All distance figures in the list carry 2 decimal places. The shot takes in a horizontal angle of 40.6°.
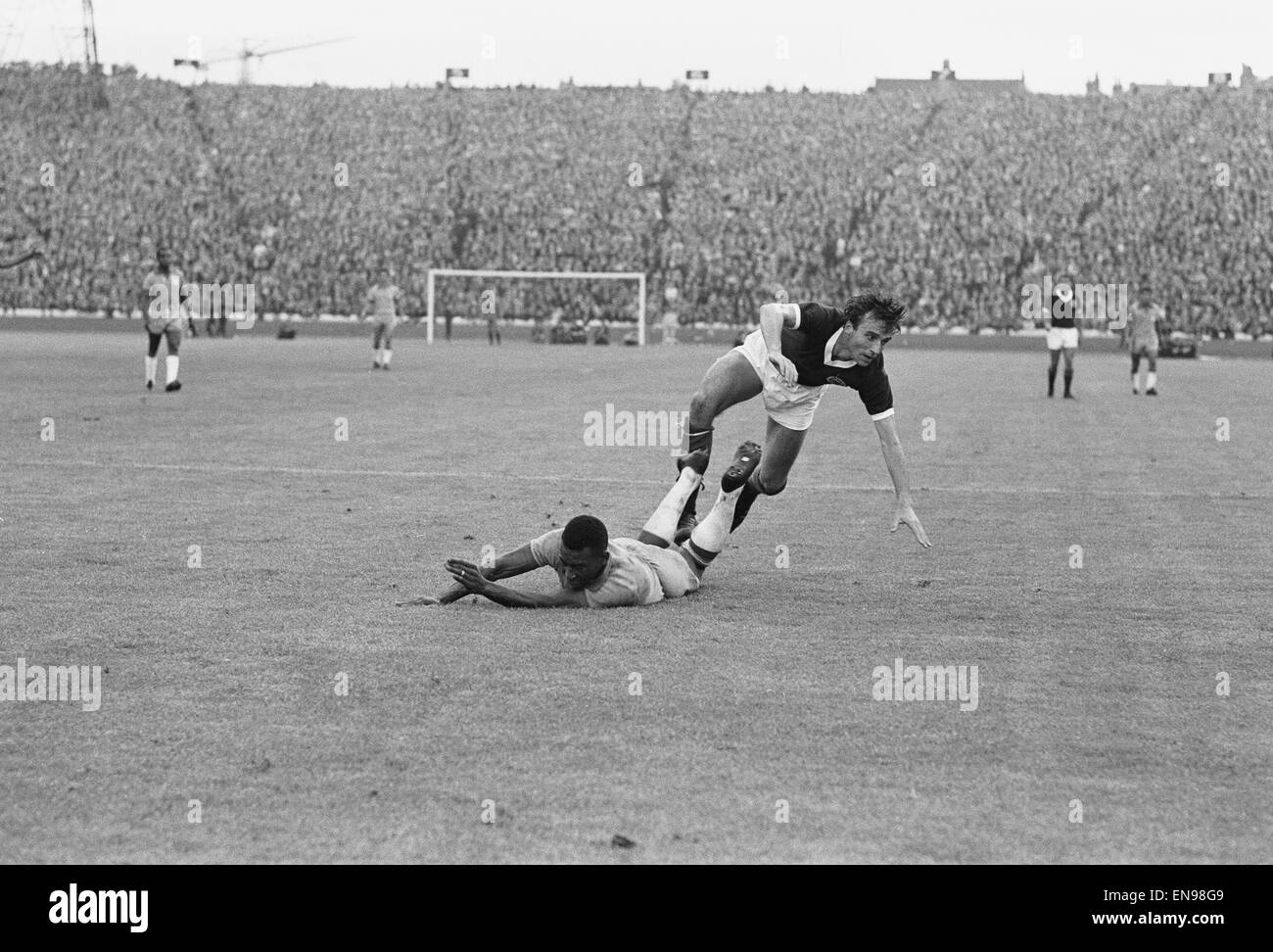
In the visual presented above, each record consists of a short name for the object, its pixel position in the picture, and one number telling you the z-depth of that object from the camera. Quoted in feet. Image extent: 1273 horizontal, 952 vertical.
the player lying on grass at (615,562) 26.89
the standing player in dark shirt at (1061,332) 93.02
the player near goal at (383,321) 110.52
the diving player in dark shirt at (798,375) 29.89
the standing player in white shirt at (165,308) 81.41
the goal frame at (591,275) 177.17
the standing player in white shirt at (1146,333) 99.86
